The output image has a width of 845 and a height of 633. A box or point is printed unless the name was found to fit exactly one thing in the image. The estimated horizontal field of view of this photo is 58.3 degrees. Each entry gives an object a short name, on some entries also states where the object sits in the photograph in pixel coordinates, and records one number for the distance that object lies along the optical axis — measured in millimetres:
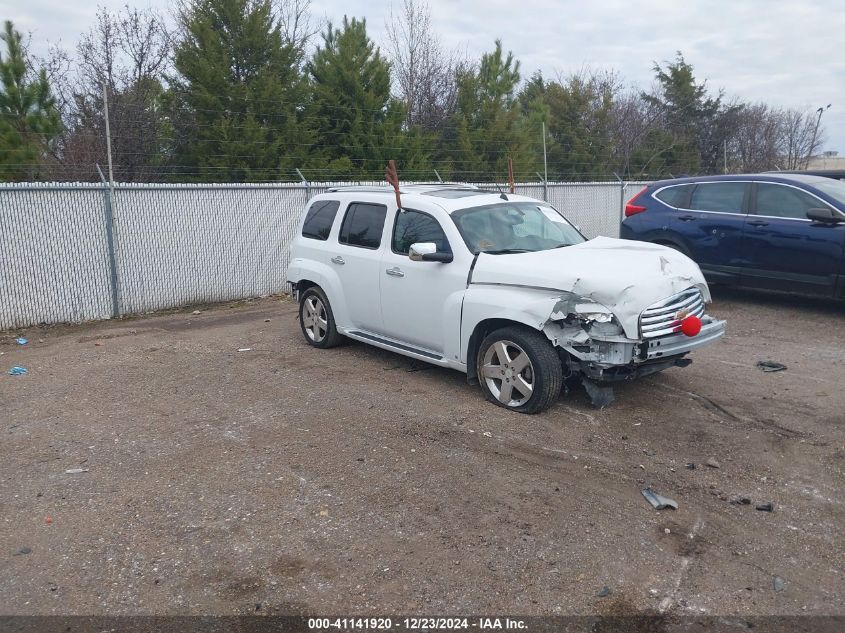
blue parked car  9125
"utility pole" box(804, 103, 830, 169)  37894
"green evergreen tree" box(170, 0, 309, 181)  15070
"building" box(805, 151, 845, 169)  41956
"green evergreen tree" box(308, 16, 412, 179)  16531
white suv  5688
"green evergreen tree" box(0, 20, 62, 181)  12594
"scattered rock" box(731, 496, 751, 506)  4533
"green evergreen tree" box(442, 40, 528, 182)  18609
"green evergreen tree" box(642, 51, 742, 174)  33844
